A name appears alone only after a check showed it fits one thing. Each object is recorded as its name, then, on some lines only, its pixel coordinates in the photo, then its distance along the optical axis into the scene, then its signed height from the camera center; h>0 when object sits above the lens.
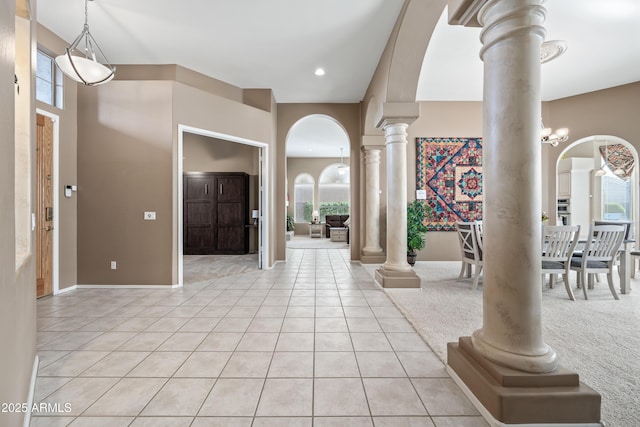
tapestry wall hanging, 6.77 +0.85
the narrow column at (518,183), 1.65 +0.16
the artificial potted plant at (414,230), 6.09 -0.38
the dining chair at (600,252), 3.77 -0.53
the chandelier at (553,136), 5.23 +1.38
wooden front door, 3.99 +0.09
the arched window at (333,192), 13.36 +0.91
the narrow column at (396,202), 4.34 +0.15
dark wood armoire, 7.84 -0.04
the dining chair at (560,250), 3.66 -0.48
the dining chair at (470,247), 4.20 -0.52
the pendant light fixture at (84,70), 3.06 +1.52
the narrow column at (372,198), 6.37 +0.30
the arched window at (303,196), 13.30 +0.72
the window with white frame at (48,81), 4.03 +1.83
